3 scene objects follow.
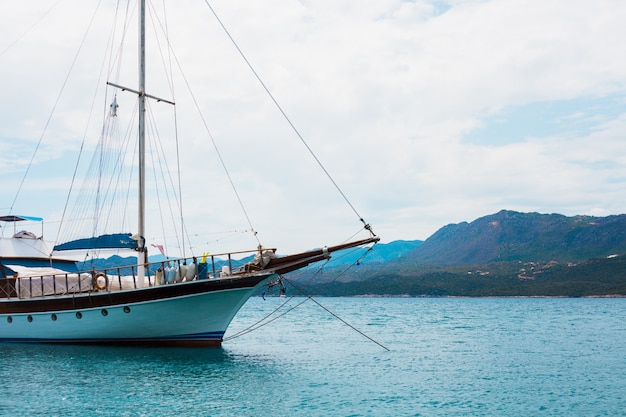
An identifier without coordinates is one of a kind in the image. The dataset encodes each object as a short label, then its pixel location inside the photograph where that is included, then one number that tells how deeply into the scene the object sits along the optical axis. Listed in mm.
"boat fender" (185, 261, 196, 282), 30766
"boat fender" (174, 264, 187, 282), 30922
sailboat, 30672
